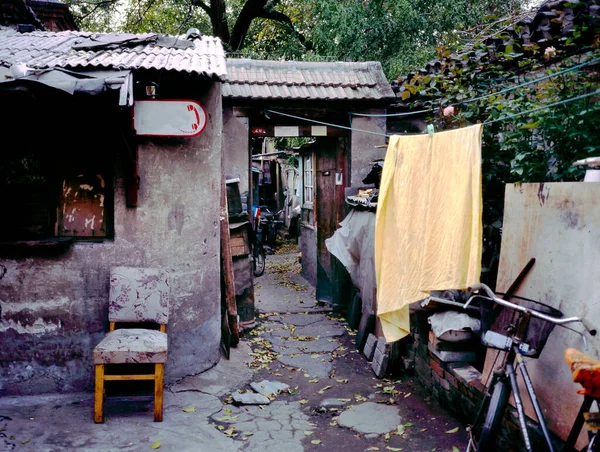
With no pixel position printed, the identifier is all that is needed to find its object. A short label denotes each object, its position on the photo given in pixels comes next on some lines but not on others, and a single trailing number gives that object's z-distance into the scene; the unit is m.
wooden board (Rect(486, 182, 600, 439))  3.53
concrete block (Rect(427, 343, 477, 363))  5.48
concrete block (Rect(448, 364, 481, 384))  5.03
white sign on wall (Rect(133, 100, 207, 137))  5.73
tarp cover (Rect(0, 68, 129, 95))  4.52
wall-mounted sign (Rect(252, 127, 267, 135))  9.51
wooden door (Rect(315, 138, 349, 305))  9.99
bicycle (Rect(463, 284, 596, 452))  3.47
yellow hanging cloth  4.23
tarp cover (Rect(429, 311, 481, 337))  5.42
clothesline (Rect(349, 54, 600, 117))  3.81
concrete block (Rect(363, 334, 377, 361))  7.38
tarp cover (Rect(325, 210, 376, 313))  7.71
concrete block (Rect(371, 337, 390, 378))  6.77
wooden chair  5.17
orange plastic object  2.72
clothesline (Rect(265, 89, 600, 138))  8.79
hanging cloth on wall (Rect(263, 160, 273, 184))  22.69
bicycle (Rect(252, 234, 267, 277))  13.69
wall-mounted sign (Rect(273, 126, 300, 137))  9.43
